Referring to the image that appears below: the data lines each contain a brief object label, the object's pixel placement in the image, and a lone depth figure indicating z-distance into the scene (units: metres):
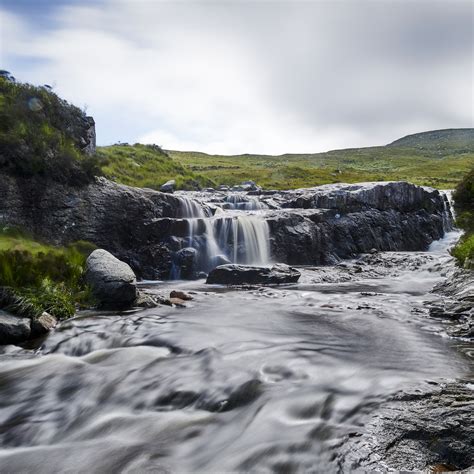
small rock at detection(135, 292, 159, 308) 14.27
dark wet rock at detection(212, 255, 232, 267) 23.83
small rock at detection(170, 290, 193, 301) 15.81
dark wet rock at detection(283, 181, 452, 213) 32.59
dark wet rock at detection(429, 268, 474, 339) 10.80
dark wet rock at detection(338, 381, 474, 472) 4.70
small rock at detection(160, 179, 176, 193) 41.80
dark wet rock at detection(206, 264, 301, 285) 19.84
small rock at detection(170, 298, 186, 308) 14.70
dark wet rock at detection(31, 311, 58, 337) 10.96
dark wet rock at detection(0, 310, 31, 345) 10.27
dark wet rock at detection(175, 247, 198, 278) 22.56
